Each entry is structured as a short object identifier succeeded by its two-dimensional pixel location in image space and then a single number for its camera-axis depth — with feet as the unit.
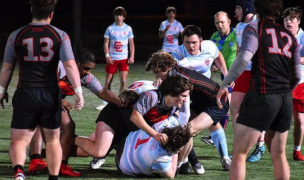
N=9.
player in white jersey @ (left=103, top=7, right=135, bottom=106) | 83.61
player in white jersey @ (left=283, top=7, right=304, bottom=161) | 45.71
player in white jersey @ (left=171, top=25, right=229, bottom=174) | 43.50
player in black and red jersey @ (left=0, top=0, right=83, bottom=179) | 32.86
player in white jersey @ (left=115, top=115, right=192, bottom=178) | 37.52
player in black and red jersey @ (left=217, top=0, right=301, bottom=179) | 30.78
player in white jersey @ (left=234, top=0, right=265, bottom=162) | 44.98
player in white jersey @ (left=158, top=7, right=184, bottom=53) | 104.63
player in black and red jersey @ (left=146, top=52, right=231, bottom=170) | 39.70
